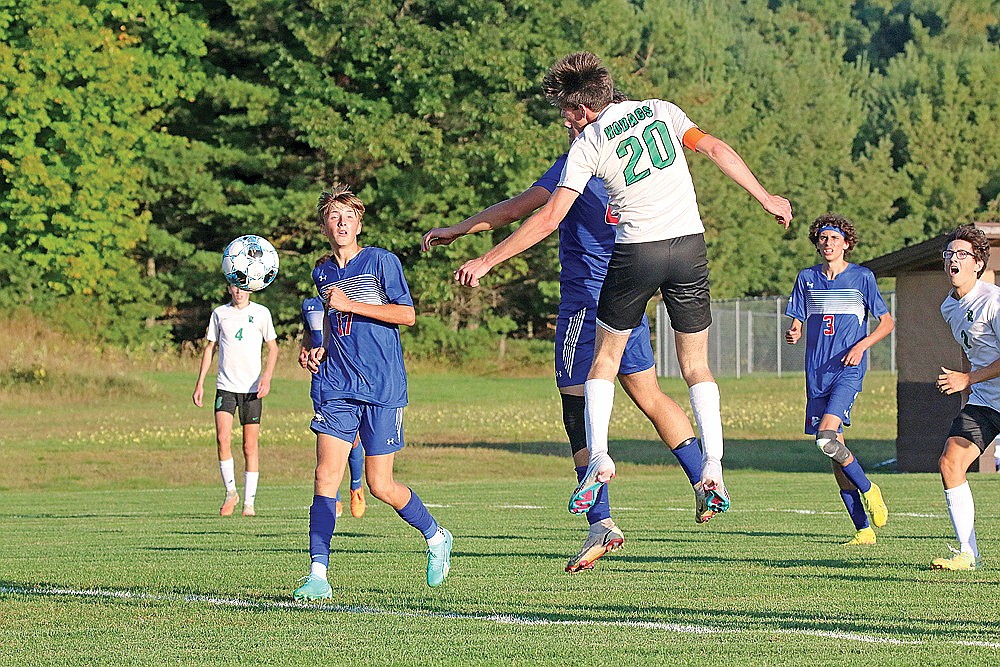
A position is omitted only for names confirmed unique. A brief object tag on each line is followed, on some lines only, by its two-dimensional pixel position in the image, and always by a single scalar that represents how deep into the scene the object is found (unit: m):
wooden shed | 46.09
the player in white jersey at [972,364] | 18.02
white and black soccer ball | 21.95
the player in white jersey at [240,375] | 30.39
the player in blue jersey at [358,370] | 16.36
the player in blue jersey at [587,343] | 16.91
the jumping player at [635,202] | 15.37
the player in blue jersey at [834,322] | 22.72
